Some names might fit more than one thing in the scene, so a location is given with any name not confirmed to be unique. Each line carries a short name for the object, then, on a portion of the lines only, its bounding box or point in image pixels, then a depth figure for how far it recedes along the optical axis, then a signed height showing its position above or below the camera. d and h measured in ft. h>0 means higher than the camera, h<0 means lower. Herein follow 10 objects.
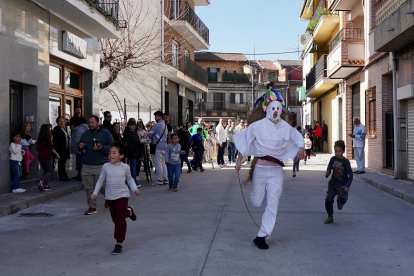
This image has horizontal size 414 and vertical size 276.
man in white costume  22.38 -0.51
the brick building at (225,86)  242.78 +22.71
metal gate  47.42 -0.25
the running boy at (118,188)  21.07 -2.05
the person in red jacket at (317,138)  105.40 -0.27
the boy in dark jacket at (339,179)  27.39 -2.14
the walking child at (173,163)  42.29 -1.99
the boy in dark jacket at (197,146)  61.87 -1.00
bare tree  74.33 +14.40
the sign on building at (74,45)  49.01 +8.71
